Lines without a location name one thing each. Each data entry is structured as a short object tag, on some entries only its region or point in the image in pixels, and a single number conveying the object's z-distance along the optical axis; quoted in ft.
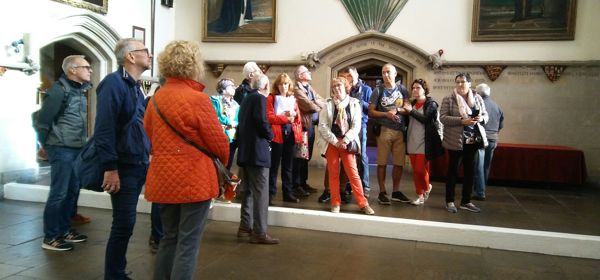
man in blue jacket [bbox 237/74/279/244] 11.93
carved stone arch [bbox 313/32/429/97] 27.45
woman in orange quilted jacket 7.00
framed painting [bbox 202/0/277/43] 29.66
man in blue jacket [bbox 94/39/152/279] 7.93
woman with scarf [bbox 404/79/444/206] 15.74
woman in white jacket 14.30
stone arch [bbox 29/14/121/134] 21.41
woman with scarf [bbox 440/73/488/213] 15.46
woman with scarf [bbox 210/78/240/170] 15.75
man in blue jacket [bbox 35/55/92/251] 11.34
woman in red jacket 14.82
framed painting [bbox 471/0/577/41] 25.25
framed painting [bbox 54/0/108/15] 22.56
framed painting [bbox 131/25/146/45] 26.94
